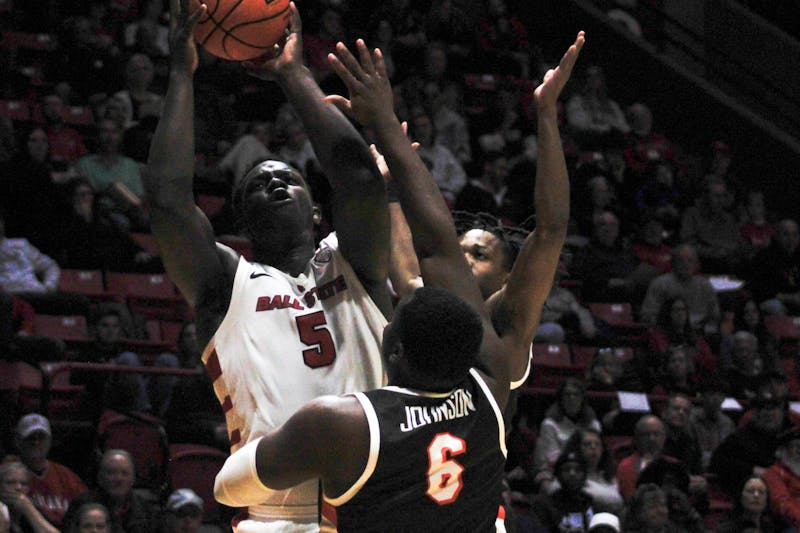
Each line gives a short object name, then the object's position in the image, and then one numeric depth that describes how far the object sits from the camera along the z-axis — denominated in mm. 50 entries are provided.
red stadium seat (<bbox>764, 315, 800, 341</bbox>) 19213
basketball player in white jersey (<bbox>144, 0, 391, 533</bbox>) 5836
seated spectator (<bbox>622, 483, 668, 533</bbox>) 13052
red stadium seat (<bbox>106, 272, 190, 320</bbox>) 15572
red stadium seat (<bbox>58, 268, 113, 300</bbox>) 15345
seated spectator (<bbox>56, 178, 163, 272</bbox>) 15521
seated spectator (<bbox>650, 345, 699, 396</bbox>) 16567
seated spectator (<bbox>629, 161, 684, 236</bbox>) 20800
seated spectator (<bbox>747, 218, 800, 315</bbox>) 19956
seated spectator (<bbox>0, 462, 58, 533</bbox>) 10980
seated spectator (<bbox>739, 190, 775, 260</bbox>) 21695
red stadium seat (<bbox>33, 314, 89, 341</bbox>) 14463
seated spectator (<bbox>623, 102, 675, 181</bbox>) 22236
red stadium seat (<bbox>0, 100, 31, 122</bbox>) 17701
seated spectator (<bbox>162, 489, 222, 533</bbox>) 11156
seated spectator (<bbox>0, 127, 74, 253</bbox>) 15383
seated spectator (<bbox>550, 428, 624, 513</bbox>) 13707
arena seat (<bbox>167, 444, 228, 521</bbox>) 12542
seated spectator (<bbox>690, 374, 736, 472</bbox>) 16038
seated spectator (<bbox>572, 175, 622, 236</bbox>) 19553
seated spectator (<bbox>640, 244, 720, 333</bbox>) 18381
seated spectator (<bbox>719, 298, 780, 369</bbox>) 17890
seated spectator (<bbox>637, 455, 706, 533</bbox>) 13556
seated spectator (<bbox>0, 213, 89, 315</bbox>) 14602
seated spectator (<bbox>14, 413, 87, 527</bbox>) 11735
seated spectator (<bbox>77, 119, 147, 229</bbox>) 16454
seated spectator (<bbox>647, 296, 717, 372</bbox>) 17663
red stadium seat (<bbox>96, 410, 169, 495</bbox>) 12491
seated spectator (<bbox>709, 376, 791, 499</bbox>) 15143
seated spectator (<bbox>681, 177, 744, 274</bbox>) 20775
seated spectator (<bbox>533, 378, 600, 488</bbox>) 14375
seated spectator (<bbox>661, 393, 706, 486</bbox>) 15030
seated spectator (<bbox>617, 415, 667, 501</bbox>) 14312
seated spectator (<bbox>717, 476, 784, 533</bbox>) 14022
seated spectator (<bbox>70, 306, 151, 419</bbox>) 13014
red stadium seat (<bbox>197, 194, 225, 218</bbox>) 16932
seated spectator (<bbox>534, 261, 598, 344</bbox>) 17172
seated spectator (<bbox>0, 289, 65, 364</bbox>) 13392
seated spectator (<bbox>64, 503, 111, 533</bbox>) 10696
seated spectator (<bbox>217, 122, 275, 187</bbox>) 17512
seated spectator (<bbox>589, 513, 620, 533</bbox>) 12435
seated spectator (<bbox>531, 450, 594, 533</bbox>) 12976
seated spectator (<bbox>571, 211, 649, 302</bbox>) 18532
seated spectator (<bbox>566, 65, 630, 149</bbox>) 22262
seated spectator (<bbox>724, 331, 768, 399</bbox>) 17210
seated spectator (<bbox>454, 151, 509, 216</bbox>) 18079
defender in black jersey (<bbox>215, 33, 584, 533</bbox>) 4819
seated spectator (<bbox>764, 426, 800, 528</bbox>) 14476
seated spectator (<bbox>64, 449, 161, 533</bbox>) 11414
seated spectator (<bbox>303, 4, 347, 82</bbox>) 20787
